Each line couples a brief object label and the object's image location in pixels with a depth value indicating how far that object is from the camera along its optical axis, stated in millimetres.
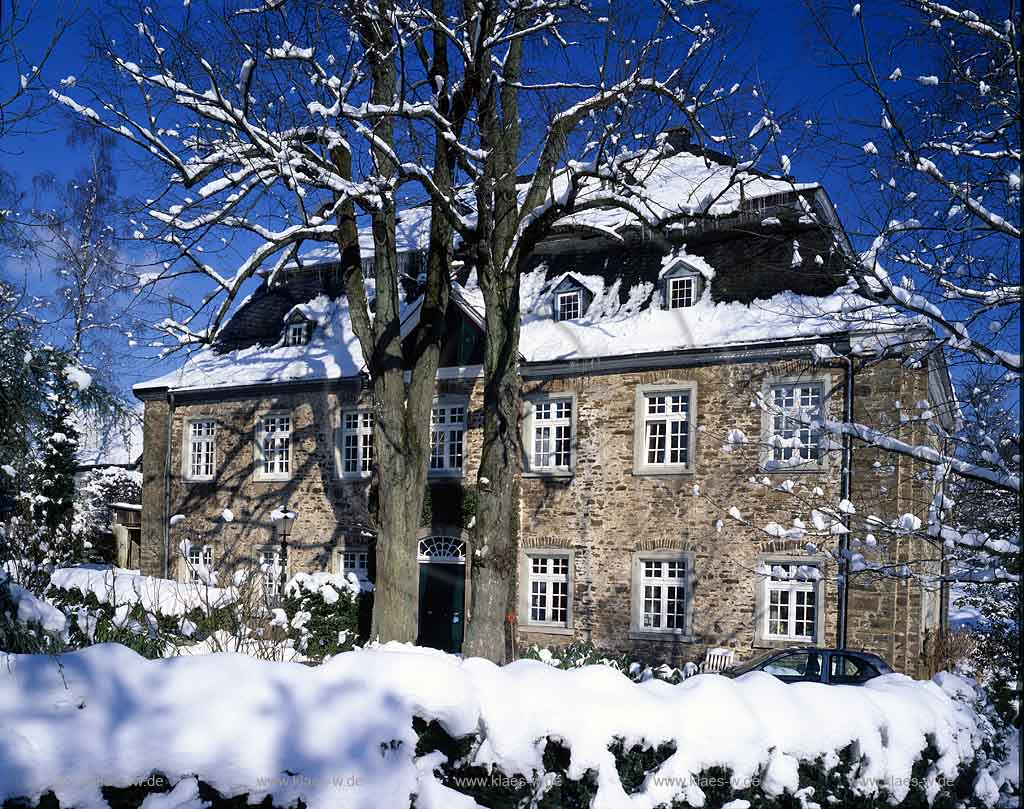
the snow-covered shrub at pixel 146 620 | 7266
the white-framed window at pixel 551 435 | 19047
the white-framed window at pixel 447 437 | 20406
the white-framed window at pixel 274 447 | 22828
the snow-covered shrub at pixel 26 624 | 5305
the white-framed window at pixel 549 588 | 18703
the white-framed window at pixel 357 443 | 21484
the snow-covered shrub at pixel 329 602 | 16922
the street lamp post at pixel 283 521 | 18656
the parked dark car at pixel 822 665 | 12711
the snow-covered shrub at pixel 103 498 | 29828
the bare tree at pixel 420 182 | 12367
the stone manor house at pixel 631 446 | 16312
